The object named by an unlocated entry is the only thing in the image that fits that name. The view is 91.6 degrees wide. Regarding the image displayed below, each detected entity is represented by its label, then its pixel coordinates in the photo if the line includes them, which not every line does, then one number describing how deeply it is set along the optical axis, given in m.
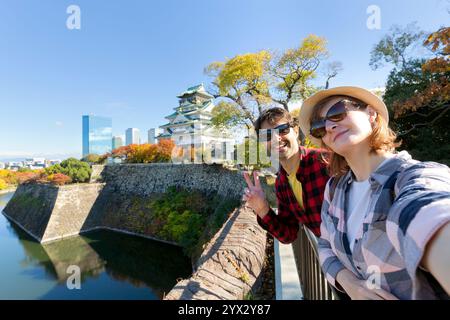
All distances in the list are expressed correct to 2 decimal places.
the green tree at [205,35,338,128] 11.85
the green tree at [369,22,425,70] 9.67
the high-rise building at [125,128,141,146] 37.88
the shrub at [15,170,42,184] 19.99
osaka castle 21.14
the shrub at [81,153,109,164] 23.64
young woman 0.58
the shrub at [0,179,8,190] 33.53
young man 1.54
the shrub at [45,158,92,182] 18.44
